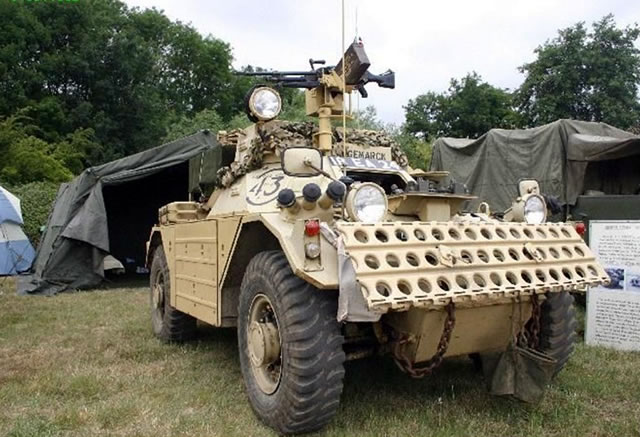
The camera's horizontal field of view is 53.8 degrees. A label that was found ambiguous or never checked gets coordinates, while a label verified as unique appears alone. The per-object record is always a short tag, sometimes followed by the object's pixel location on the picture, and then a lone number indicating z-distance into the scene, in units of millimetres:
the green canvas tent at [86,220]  10875
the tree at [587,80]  28219
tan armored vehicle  3264
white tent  13602
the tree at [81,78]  26703
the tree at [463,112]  31906
